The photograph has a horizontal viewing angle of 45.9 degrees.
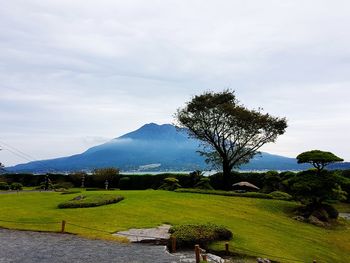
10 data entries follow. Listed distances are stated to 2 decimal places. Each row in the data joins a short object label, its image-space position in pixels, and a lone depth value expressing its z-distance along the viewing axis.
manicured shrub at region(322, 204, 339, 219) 35.69
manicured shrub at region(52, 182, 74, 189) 53.59
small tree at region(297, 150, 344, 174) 35.35
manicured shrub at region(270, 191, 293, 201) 42.89
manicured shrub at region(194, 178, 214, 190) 49.09
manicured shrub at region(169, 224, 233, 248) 20.22
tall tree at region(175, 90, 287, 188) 52.03
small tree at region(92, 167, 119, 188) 56.91
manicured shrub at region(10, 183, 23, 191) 50.34
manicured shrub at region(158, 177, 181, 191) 48.47
